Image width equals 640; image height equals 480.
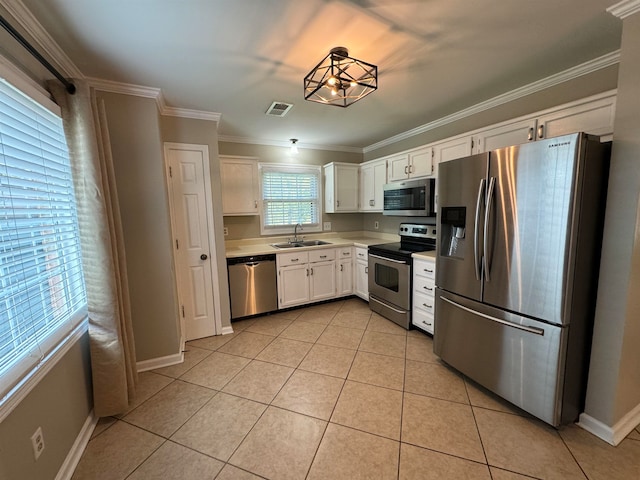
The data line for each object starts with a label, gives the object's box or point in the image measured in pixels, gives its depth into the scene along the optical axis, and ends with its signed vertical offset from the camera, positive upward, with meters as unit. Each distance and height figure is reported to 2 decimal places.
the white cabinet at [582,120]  1.77 +0.60
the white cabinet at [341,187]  4.05 +0.34
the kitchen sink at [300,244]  3.86 -0.52
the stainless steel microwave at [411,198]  2.95 +0.11
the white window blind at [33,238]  1.15 -0.12
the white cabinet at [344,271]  3.88 -0.93
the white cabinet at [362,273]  3.72 -0.94
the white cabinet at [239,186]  3.39 +0.32
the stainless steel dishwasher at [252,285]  3.23 -0.94
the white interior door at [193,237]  2.67 -0.26
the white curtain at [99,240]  1.61 -0.17
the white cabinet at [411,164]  3.03 +0.52
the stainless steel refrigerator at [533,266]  1.48 -0.39
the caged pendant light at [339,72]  1.68 +0.96
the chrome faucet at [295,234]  4.16 -0.39
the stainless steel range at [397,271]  2.97 -0.76
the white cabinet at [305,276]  3.51 -0.93
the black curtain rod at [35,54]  1.13 +0.79
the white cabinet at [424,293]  2.67 -0.91
